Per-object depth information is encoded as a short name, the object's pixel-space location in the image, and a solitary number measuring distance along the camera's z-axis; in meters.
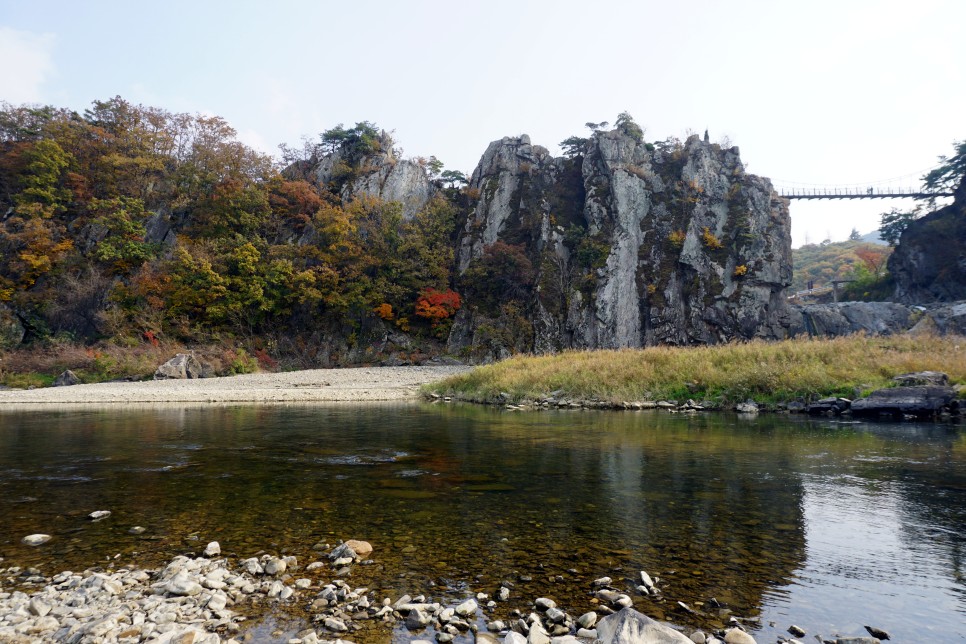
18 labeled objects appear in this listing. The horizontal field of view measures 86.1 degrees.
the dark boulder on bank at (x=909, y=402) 15.19
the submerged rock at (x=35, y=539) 5.70
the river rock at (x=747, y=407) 17.64
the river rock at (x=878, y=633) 3.67
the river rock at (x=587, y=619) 3.80
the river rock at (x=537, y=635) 3.57
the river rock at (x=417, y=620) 3.90
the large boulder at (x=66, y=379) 31.73
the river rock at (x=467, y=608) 4.07
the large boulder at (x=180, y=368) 32.53
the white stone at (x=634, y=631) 3.39
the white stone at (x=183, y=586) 4.38
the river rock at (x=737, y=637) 3.55
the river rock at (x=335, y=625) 3.82
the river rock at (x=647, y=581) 4.44
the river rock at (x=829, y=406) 16.53
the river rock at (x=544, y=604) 4.13
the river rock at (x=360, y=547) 5.30
